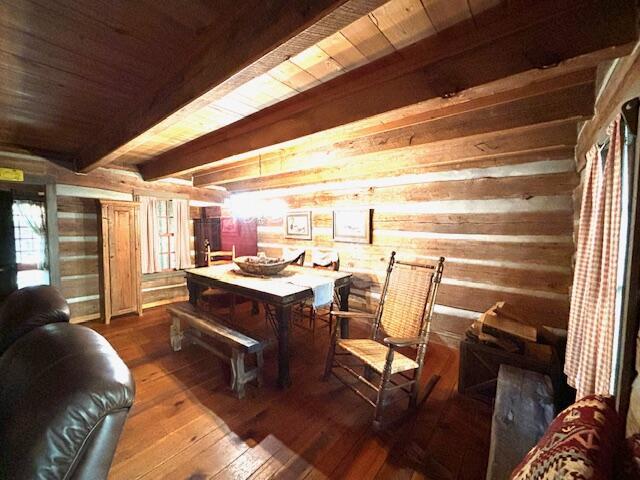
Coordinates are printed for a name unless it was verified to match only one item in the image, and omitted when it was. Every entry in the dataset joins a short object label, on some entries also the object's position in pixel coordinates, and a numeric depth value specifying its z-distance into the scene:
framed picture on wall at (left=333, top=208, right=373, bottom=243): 3.71
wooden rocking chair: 1.87
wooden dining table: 2.26
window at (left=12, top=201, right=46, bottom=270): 3.09
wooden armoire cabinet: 3.61
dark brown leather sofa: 0.75
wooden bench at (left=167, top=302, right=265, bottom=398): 2.14
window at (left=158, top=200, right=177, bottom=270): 4.36
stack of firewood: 2.11
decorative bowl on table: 3.00
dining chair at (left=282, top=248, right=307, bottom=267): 3.81
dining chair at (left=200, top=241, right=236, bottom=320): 3.43
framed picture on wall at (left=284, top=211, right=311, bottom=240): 4.44
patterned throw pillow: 0.59
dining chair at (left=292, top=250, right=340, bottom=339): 3.53
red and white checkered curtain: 1.13
